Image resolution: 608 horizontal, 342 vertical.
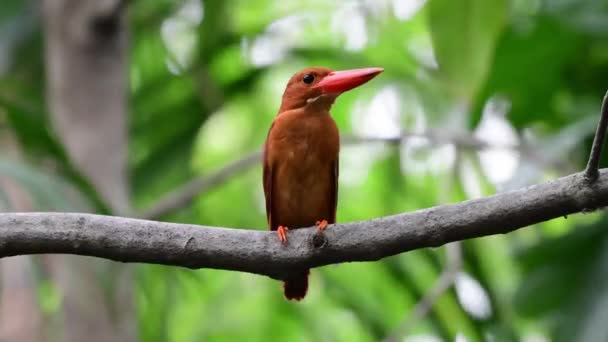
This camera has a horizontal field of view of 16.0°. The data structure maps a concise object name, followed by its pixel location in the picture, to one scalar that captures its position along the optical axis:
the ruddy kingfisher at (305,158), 7.05
